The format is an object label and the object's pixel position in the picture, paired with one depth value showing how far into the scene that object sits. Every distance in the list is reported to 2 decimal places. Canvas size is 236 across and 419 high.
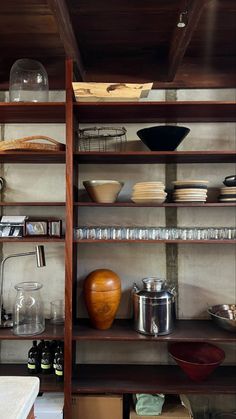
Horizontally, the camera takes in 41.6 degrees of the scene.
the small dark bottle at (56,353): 2.04
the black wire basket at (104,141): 2.33
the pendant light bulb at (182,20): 1.66
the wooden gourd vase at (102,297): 2.00
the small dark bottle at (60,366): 2.02
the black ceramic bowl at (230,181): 2.07
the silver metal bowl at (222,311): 2.11
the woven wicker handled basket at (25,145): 1.97
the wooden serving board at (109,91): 1.86
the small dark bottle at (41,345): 2.11
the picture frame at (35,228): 2.11
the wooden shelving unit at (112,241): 1.93
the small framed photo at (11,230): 2.11
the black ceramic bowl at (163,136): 2.02
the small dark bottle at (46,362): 2.07
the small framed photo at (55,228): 2.14
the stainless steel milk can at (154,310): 1.96
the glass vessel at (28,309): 2.16
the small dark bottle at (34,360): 2.08
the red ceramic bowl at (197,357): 1.92
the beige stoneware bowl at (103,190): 2.02
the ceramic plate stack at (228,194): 2.04
